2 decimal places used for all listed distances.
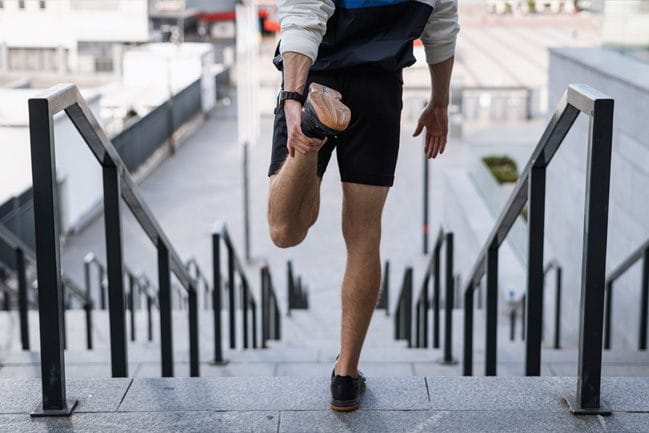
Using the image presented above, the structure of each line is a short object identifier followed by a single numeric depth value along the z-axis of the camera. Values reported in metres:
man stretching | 2.75
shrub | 15.80
